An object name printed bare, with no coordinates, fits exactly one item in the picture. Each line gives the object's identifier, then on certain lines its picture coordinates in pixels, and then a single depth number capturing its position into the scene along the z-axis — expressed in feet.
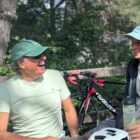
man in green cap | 10.11
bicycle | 16.17
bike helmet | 7.87
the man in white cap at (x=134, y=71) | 10.82
